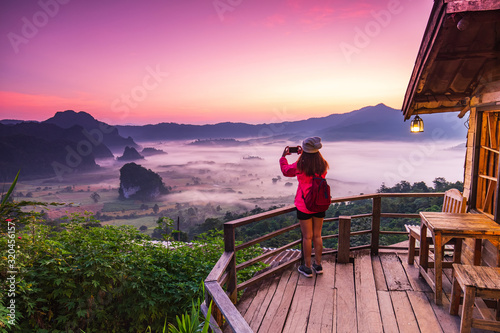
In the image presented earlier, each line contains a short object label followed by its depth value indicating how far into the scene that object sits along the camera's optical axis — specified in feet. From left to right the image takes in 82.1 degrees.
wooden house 8.71
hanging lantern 18.34
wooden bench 7.84
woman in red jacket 11.18
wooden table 9.89
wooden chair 12.49
